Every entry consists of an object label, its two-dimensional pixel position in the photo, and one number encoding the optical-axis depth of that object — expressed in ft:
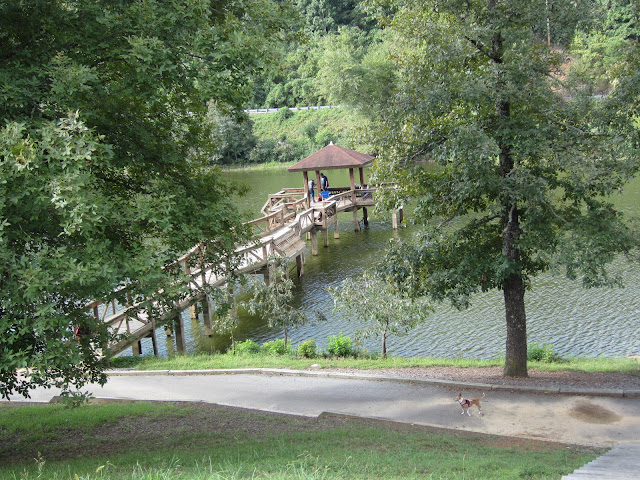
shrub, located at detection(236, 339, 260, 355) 52.95
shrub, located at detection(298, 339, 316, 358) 49.49
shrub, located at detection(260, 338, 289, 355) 51.57
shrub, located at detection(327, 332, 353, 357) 50.44
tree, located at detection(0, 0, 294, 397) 21.38
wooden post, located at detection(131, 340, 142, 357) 58.58
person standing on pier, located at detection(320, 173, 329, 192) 110.58
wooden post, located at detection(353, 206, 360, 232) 109.60
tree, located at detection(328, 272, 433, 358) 48.67
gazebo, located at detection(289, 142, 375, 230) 101.09
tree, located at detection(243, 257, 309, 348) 54.24
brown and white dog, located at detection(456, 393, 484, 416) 33.09
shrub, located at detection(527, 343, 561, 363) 47.26
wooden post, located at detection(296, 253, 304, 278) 82.58
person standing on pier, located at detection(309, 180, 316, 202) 105.24
